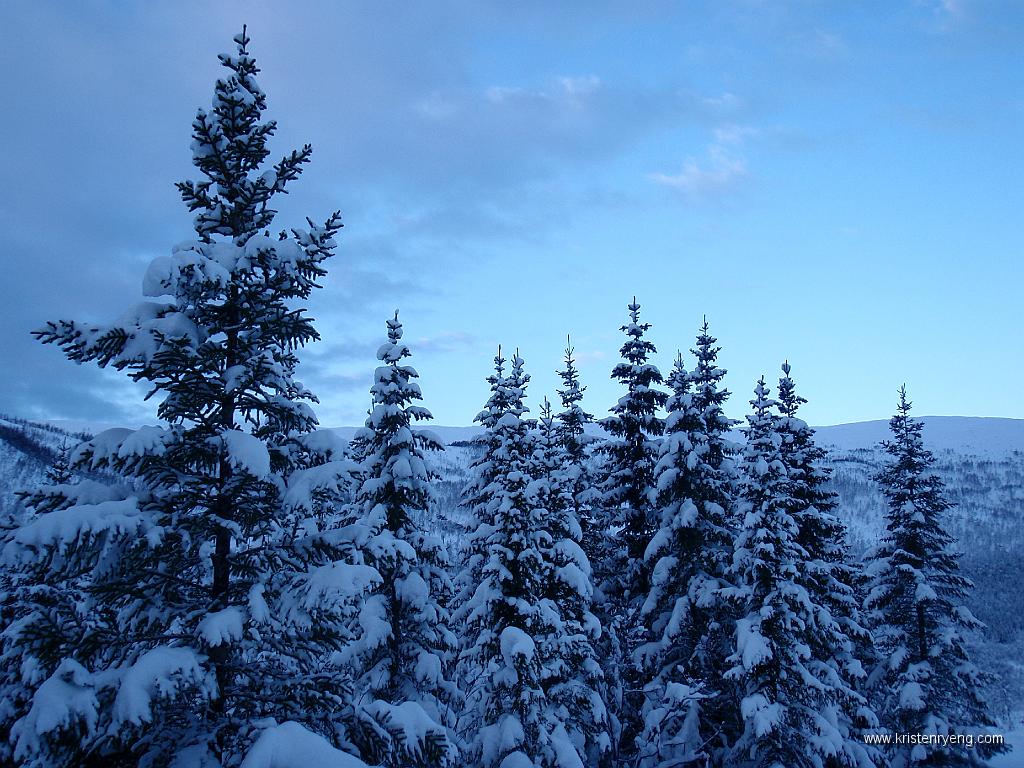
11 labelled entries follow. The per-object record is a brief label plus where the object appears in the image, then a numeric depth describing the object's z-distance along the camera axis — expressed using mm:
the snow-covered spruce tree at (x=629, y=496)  23188
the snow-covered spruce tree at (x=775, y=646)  18641
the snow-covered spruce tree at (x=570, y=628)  17891
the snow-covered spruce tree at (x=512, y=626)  16359
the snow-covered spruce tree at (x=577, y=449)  23875
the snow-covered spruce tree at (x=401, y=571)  17484
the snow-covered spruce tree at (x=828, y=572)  21480
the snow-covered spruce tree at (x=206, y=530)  6875
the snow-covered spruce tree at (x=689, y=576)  20562
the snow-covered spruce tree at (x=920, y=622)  25578
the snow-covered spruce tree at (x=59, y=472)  17605
